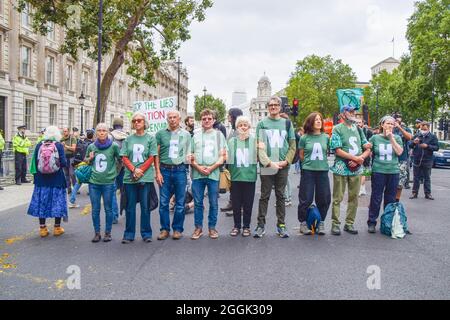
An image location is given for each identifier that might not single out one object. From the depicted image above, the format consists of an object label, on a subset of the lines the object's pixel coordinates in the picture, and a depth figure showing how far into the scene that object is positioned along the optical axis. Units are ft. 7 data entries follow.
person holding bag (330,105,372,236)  24.34
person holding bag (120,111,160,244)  22.49
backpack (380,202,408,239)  23.81
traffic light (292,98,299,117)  75.46
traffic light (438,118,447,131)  102.51
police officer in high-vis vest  50.31
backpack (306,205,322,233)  23.89
